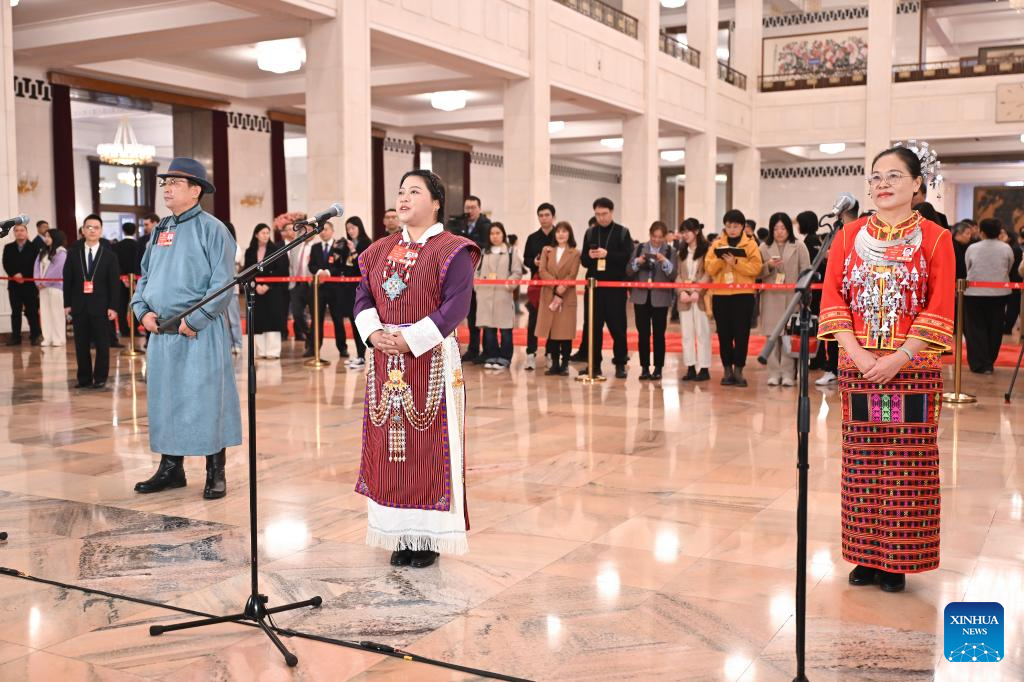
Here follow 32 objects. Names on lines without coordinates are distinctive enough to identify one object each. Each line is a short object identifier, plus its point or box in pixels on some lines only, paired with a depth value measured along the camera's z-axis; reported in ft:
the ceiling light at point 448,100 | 61.67
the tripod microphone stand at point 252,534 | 10.66
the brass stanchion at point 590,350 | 30.78
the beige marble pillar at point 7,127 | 33.17
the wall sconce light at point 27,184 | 51.39
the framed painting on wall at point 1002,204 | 85.87
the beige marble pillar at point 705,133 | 72.95
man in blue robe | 16.40
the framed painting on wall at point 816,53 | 79.61
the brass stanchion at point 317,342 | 34.68
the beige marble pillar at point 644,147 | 64.54
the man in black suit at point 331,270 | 36.78
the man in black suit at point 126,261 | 43.68
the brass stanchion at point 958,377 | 26.58
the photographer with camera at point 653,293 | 30.78
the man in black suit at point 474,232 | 32.94
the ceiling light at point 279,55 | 48.29
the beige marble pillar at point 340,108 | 39.09
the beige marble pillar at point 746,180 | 81.56
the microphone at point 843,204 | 9.46
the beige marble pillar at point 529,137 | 52.31
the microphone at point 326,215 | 10.83
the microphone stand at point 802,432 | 8.76
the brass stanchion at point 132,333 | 37.86
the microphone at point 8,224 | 14.27
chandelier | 58.65
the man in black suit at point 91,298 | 29.66
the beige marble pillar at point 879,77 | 73.05
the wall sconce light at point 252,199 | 63.45
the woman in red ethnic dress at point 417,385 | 12.52
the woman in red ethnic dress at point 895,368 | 11.72
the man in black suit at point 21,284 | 42.37
